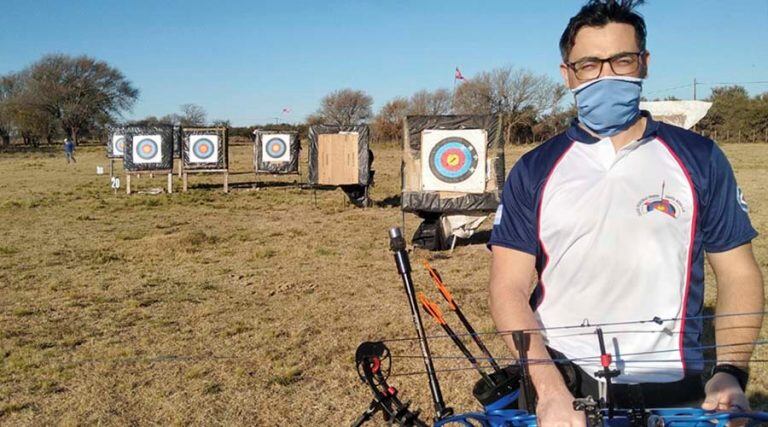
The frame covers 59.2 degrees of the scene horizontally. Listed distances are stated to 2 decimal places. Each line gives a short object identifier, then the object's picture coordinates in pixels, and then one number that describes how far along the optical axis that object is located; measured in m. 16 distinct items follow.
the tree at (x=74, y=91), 42.69
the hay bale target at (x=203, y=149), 15.29
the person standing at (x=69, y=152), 25.94
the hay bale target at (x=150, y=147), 15.06
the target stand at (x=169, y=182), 14.47
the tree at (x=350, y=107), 48.16
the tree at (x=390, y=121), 40.25
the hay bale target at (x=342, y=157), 11.60
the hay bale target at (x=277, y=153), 15.38
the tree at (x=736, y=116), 39.38
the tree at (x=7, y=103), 41.06
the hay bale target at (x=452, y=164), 7.34
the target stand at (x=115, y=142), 17.42
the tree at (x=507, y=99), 36.56
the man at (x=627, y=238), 1.24
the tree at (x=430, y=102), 42.50
